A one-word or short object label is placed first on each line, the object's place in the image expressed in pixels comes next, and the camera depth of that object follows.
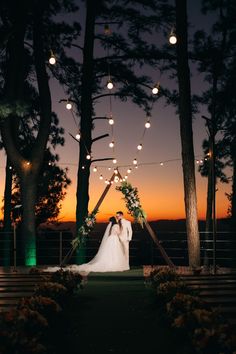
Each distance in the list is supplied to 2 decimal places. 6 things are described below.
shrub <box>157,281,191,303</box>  9.36
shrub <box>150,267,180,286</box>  11.48
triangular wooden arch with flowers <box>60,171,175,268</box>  17.42
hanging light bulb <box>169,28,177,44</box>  11.90
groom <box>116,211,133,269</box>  18.06
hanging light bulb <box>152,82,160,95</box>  15.26
